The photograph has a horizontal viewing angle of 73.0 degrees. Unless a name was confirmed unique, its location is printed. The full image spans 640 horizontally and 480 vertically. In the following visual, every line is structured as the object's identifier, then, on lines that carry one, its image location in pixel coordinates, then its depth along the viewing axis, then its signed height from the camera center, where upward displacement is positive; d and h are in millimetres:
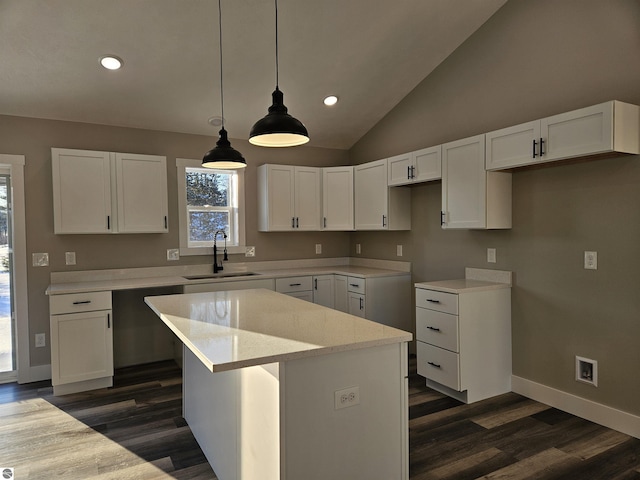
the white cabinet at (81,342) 3600 -912
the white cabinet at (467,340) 3328 -876
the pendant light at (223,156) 2754 +494
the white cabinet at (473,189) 3391 +335
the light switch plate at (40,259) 3955 -221
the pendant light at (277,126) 2070 +515
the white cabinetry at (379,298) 4441 -703
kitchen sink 4513 -454
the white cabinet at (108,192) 3824 +390
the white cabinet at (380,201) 4535 +323
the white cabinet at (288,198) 4848 +401
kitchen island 1709 -700
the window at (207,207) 4605 +293
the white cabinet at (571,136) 2566 +610
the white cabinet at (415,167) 3865 +615
